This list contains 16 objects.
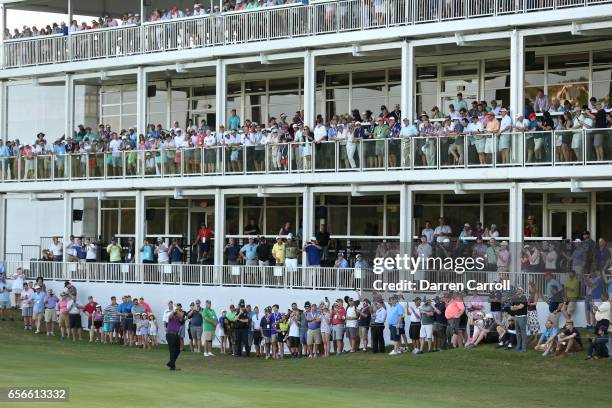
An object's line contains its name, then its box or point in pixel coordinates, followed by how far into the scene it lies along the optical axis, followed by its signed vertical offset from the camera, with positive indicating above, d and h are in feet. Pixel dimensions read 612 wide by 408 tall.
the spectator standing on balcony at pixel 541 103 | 128.88 +12.11
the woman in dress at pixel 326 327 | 122.01 -7.81
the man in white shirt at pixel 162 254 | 149.28 -2.05
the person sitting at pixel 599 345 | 105.19 -7.91
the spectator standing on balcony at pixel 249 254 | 140.97 -1.87
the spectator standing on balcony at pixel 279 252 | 137.08 -1.60
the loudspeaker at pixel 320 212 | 145.94 +2.41
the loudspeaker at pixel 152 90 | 168.04 +16.96
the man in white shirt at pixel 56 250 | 162.71 -1.87
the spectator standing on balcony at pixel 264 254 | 139.54 -1.84
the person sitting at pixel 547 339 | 108.06 -7.74
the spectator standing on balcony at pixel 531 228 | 131.13 +0.85
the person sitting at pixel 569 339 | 107.65 -7.66
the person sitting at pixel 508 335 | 111.55 -7.63
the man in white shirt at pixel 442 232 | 128.16 +0.42
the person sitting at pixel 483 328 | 112.98 -7.21
